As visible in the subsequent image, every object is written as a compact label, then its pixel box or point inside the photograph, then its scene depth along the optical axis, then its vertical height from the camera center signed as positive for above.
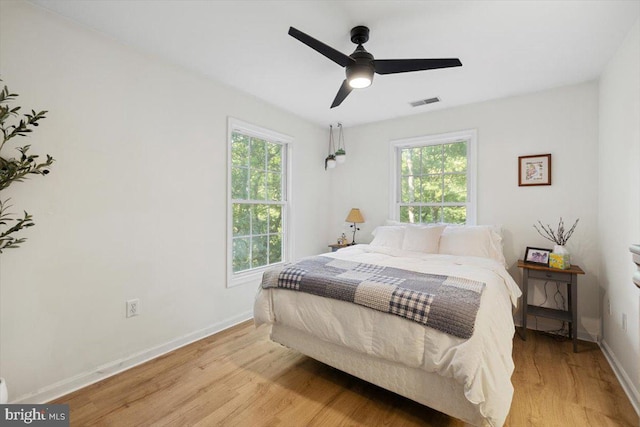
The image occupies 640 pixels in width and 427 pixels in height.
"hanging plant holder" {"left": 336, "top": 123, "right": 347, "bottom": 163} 4.11 +0.89
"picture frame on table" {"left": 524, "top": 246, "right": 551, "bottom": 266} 2.86 -0.42
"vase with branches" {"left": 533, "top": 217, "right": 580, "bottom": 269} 2.68 -0.25
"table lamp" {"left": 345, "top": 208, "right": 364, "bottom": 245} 4.08 -0.07
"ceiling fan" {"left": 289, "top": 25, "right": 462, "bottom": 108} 1.90 +1.00
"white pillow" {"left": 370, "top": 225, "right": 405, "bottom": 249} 3.32 -0.28
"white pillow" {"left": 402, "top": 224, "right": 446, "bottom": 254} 3.06 -0.28
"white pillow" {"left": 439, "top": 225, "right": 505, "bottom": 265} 2.88 -0.29
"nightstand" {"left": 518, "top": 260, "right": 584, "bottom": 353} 2.57 -0.72
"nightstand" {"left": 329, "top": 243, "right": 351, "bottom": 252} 4.02 -0.47
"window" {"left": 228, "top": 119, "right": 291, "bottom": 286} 3.23 +0.14
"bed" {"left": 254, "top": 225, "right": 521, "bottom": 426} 1.41 -0.73
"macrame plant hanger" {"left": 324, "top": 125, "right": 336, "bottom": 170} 4.22 +0.78
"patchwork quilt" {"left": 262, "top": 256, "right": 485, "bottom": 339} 1.53 -0.48
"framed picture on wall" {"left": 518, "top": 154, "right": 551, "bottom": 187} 3.02 +0.46
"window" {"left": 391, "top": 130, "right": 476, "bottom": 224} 3.55 +0.44
